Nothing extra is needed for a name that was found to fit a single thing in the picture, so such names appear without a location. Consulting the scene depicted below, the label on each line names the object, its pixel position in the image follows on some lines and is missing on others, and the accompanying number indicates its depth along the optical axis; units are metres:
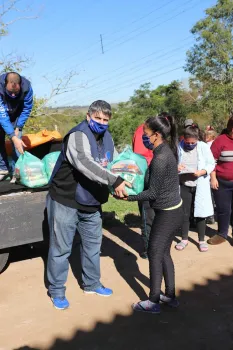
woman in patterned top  3.12
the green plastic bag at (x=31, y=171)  4.04
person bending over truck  4.39
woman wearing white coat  4.81
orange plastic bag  4.94
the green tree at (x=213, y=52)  33.88
